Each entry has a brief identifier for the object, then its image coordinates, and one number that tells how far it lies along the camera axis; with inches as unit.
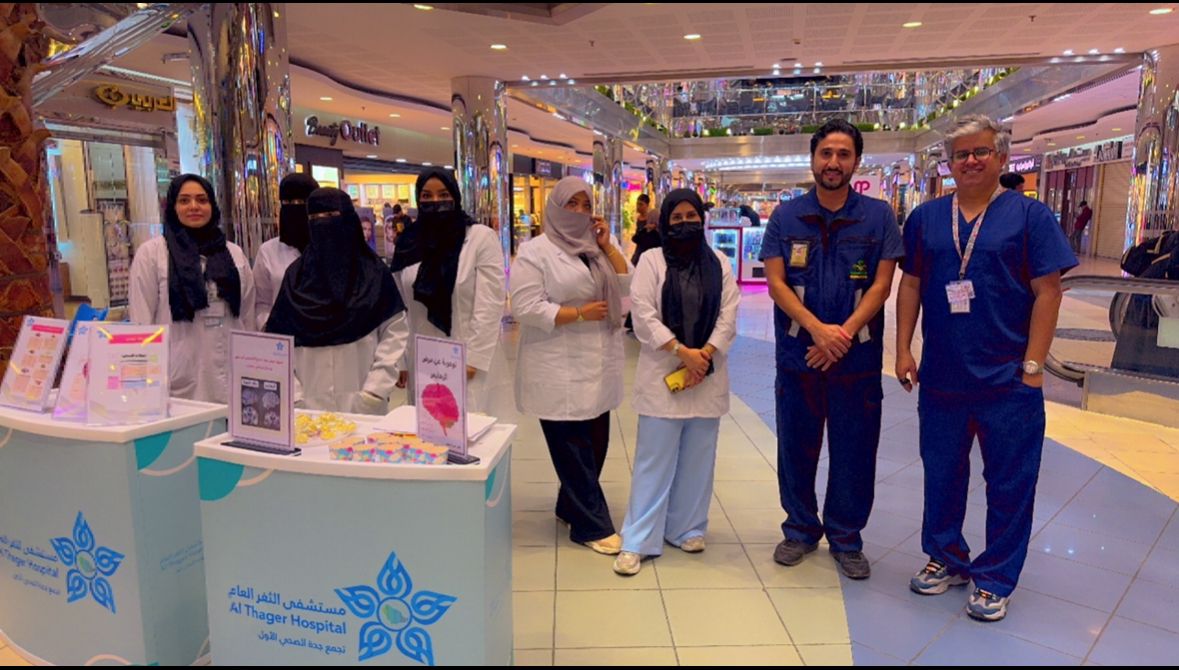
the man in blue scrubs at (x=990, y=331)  100.0
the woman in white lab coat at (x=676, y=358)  114.7
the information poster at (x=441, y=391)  75.7
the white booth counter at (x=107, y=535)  84.4
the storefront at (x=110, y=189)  398.0
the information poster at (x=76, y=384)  89.2
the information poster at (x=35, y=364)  91.4
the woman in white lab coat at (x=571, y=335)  116.8
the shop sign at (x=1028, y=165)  1021.2
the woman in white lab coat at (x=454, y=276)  114.2
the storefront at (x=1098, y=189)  828.6
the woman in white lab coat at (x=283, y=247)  119.6
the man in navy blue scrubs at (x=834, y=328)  109.3
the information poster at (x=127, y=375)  85.1
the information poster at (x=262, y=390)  78.7
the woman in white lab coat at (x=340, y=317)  101.0
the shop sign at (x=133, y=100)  365.7
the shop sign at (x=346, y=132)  523.5
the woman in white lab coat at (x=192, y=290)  112.2
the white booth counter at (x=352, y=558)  73.7
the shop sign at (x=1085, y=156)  792.3
